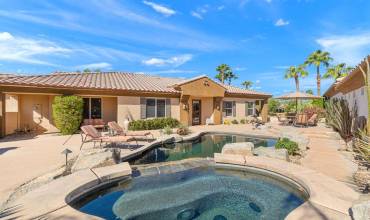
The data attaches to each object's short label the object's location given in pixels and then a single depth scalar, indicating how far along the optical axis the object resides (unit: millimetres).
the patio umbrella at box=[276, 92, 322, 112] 19781
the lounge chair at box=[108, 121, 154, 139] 12750
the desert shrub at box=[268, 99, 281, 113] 38906
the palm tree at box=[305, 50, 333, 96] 35656
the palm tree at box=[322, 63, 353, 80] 33406
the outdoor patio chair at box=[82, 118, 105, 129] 16003
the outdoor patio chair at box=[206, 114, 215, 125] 22797
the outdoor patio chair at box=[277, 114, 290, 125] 20447
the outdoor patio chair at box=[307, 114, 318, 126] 17844
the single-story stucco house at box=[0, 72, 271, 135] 14562
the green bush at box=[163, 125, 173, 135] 14828
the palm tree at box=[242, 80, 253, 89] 57719
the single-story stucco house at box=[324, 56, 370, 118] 8984
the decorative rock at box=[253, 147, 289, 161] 7621
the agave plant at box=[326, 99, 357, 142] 11094
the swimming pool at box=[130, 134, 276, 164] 9691
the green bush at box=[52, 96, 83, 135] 14359
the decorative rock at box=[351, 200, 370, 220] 3064
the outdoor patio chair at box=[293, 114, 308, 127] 17609
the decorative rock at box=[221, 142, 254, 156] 8117
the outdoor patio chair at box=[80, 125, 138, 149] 10047
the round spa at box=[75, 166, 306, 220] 4574
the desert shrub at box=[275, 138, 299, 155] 8648
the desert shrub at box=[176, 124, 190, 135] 15047
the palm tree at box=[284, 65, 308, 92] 38706
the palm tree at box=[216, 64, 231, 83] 47125
